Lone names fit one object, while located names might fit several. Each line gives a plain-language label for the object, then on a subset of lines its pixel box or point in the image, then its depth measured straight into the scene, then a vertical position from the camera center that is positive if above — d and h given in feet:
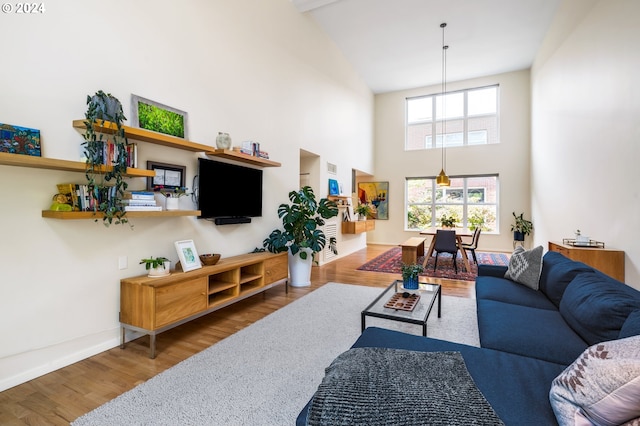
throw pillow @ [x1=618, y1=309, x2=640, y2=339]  4.12 -1.64
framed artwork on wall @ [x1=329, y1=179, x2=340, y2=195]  20.99 +1.76
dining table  18.25 -2.19
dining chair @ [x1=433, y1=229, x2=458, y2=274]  17.37 -1.79
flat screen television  10.85 +0.81
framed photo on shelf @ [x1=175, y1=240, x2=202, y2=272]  9.26 -1.41
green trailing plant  7.25 +1.34
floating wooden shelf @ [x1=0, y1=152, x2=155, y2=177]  5.90 +1.03
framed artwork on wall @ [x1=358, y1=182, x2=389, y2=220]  30.71 +1.55
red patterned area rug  16.98 -3.50
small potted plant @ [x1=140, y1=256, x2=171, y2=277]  8.58 -1.61
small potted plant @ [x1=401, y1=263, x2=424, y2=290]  9.59 -2.08
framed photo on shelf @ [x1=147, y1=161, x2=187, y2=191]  9.25 +1.17
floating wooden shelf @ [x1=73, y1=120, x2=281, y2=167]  7.50 +2.16
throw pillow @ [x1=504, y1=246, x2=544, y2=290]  9.41 -1.82
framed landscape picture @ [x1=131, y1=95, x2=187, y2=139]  8.83 +2.99
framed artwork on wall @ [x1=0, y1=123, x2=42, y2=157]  6.18 +1.54
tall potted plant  13.71 -1.08
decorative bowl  10.13 -1.64
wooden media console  7.82 -2.55
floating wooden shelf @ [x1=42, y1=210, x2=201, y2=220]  6.81 -0.08
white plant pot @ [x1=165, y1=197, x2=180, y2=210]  9.37 +0.26
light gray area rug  5.54 -3.79
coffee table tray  8.20 -2.63
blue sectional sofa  3.93 -2.44
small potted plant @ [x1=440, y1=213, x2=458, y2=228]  21.79 -0.82
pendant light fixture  27.80 +9.23
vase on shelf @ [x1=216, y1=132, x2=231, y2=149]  11.19 +2.69
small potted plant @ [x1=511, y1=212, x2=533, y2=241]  24.61 -1.32
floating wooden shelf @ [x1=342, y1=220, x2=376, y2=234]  23.52 -1.22
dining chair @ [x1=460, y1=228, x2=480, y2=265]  19.22 -2.19
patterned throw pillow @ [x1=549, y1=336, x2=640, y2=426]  2.87 -1.84
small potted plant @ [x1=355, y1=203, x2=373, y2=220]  26.58 +0.16
